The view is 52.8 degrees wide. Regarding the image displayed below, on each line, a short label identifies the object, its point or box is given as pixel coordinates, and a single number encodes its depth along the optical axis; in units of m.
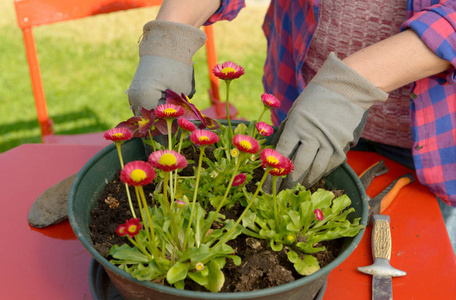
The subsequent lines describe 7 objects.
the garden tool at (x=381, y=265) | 0.92
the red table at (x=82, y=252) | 0.94
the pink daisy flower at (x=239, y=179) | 0.86
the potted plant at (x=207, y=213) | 0.69
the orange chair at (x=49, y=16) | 1.86
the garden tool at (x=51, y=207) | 1.08
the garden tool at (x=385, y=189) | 1.10
